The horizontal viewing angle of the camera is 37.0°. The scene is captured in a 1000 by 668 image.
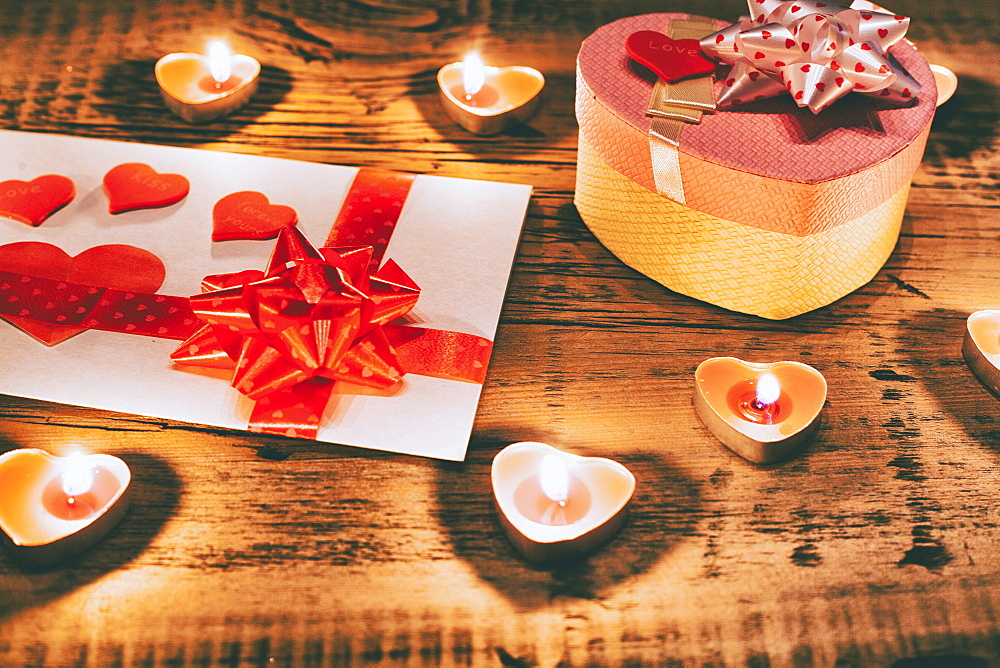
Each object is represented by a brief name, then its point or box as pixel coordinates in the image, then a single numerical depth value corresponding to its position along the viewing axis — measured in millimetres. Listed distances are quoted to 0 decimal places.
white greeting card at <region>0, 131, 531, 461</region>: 499
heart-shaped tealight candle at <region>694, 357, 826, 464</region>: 486
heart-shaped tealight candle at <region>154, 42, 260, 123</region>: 609
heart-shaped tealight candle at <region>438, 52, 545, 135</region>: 604
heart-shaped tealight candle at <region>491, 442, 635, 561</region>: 462
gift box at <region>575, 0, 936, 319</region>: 502
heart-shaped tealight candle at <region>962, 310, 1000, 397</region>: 507
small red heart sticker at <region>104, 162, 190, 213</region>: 567
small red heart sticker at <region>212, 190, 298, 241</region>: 556
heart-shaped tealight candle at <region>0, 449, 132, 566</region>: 459
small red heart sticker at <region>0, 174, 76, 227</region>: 560
